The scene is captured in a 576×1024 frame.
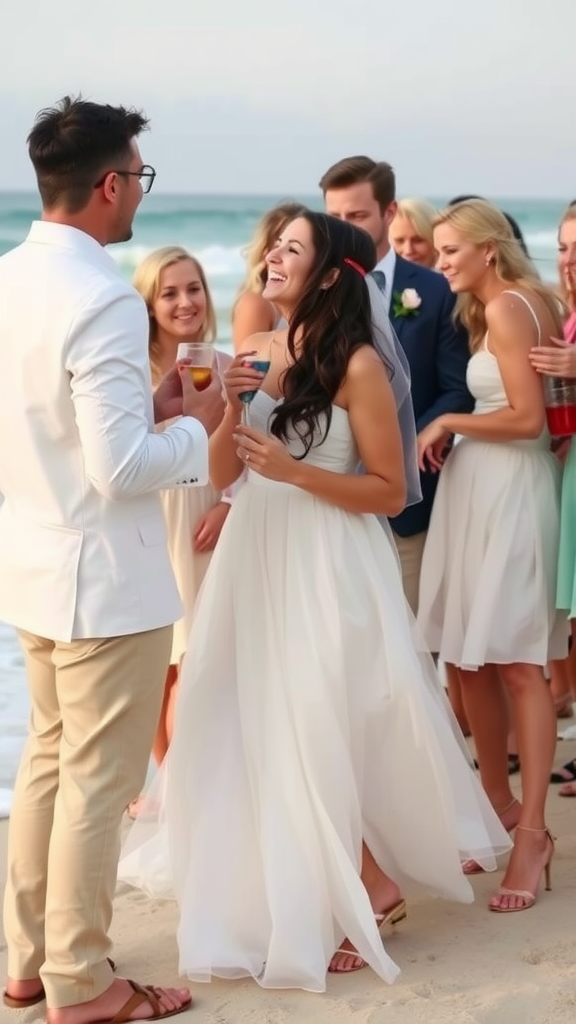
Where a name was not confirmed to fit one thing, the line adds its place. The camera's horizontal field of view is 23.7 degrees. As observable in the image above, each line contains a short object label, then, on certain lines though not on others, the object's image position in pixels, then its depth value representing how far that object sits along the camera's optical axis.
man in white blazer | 2.92
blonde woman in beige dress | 4.80
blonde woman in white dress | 4.09
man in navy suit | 4.77
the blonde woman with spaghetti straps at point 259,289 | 4.98
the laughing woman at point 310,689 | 3.45
